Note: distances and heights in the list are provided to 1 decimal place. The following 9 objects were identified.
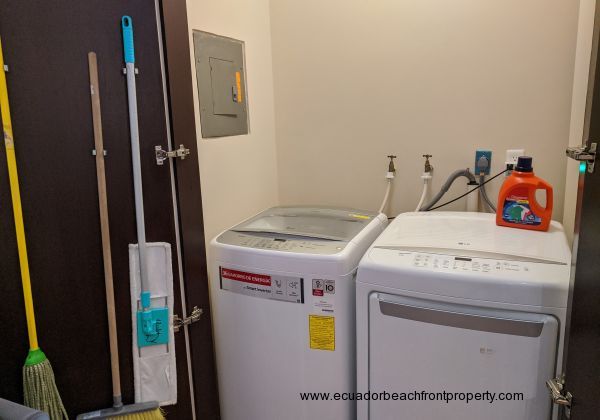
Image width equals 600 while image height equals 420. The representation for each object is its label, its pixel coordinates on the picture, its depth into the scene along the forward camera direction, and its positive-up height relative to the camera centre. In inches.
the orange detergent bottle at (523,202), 60.4 -9.9
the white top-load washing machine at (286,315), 57.0 -23.6
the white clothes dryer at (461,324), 46.9 -21.1
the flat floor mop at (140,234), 49.7 -11.0
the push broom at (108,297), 48.1 -17.7
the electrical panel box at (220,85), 67.0 +8.1
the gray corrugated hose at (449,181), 74.4 -8.4
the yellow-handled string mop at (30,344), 42.2 -20.3
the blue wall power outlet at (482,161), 73.4 -5.1
